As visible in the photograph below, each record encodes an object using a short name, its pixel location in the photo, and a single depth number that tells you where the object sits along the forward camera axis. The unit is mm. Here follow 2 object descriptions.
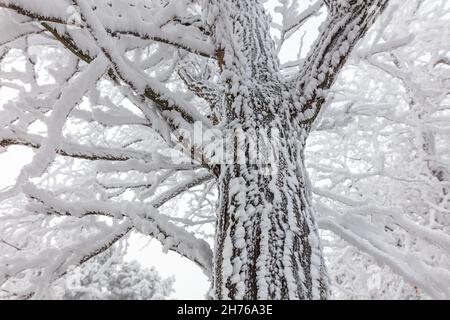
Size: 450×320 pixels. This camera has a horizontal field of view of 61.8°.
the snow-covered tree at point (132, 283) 13016
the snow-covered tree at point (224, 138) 1520
